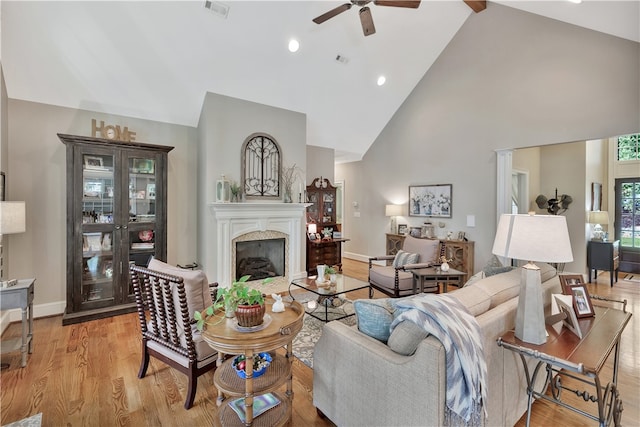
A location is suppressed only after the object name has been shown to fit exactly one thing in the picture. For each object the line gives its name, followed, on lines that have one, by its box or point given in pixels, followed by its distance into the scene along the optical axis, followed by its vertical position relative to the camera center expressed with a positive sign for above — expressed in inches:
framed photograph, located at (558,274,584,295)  76.7 -19.1
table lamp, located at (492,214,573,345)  61.7 -9.7
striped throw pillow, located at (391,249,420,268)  159.6 -27.3
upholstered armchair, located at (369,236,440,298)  148.8 -30.4
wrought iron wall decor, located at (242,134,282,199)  181.0 +27.8
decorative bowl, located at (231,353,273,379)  73.2 -40.4
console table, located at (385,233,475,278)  199.3 -30.8
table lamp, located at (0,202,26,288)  99.0 -3.2
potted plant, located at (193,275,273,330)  68.4 -23.0
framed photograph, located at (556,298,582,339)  67.1 -25.9
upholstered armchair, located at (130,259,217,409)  79.0 -29.7
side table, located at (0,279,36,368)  98.5 -31.6
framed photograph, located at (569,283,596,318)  76.2 -24.0
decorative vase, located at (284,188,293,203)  196.0 +10.1
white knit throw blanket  51.2 -26.3
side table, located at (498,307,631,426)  55.8 -28.8
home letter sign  152.0 +41.5
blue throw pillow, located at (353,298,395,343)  67.1 -25.5
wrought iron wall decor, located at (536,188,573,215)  218.7 +4.9
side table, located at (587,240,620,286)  198.7 -32.1
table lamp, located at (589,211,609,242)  212.8 -7.7
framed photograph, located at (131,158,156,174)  151.4 +23.3
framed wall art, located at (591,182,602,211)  230.8 +11.9
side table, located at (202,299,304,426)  64.8 -41.4
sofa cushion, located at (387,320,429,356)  58.8 -26.2
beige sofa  52.7 -34.7
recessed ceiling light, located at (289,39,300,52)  157.6 +90.8
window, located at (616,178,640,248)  250.5 -0.4
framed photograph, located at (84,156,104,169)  139.0 +22.9
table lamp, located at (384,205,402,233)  244.8 -1.7
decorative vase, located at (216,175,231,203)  165.9 +11.0
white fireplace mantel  167.6 -10.0
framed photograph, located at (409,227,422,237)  231.5 -17.5
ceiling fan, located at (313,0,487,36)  121.1 +86.0
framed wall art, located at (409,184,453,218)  216.5 +7.7
